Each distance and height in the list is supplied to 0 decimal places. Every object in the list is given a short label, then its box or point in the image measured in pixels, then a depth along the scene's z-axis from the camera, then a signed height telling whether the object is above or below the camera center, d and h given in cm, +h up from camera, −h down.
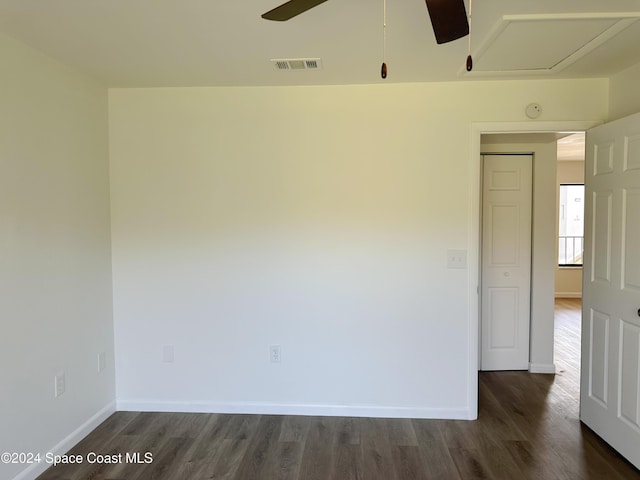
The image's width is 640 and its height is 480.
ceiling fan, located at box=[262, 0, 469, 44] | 129 +77
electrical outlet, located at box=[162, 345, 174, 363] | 289 -99
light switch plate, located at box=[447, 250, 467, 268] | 273 -24
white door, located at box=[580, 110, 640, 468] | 222 -41
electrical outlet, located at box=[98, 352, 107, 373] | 273 -100
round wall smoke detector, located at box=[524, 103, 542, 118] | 264 +83
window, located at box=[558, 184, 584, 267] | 705 -3
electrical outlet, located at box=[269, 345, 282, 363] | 284 -98
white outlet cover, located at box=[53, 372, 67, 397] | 232 -100
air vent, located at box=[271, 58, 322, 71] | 231 +104
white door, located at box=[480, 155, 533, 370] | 360 -48
